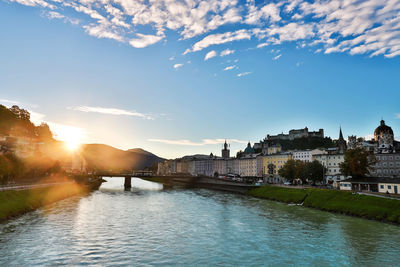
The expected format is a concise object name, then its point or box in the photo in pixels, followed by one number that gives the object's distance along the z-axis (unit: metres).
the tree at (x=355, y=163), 67.25
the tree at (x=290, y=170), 93.84
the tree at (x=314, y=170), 89.25
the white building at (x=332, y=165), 107.37
